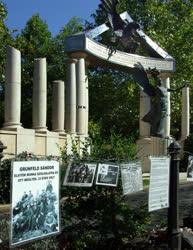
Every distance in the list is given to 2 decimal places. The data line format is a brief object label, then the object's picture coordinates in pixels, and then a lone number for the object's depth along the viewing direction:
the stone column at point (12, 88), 17.52
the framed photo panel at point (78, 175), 5.03
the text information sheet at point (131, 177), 5.49
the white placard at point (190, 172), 7.49
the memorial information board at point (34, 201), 3.84
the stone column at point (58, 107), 21.62
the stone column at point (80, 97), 22.60
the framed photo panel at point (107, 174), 5.29
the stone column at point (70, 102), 21.94
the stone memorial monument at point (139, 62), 22.76
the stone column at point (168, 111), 26.82
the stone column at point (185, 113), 31.67
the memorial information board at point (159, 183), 5.53
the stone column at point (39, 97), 19.46
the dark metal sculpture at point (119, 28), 24.43
